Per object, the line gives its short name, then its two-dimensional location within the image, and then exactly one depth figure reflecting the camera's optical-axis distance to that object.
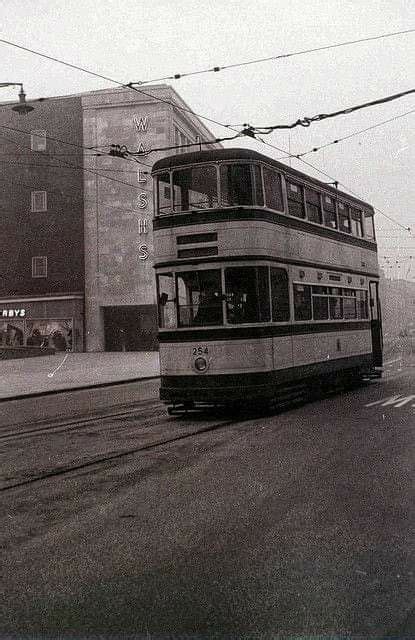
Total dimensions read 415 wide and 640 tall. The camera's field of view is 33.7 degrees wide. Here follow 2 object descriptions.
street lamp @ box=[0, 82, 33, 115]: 18.59
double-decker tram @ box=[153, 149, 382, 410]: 11.45
